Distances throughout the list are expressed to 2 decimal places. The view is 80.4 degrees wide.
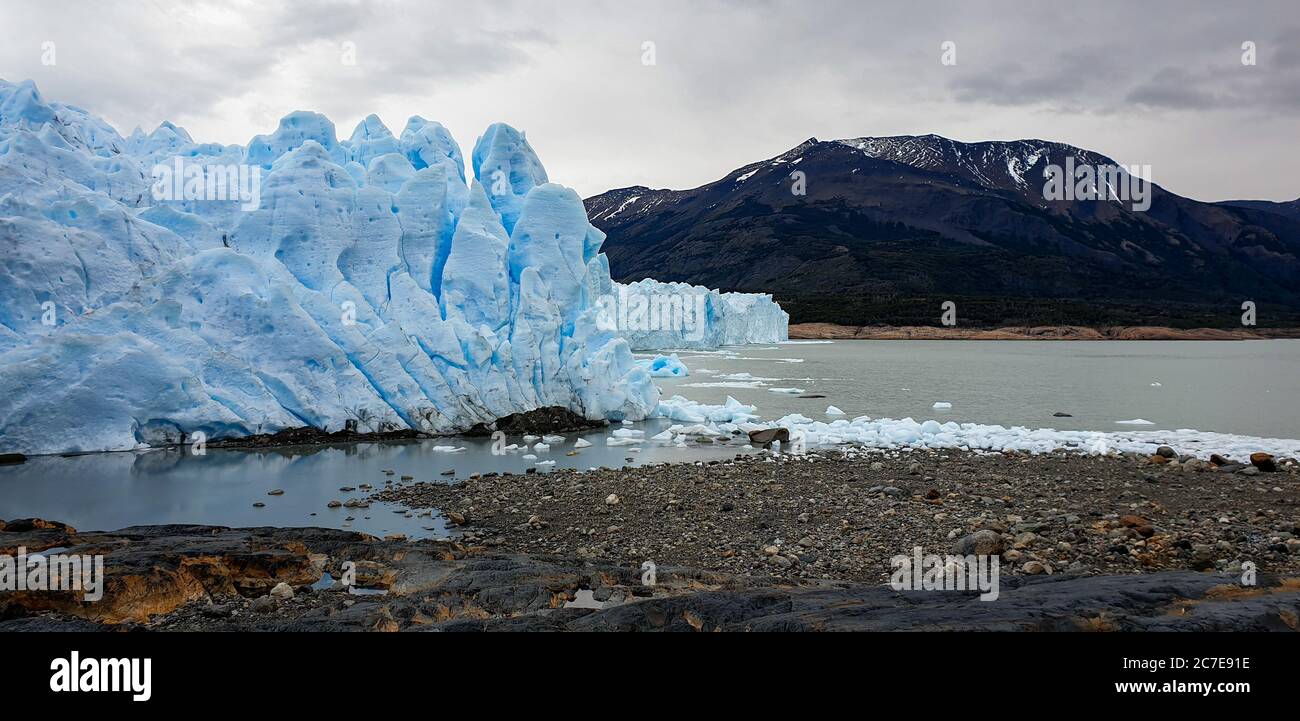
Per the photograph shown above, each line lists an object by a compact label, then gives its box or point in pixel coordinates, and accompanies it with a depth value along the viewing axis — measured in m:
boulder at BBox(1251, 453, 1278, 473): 12.02
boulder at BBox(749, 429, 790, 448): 15.35
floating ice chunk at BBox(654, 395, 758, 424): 18.52
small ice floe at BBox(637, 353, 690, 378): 32.28
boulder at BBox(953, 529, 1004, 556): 7.23
